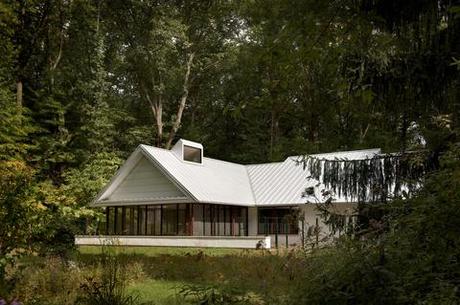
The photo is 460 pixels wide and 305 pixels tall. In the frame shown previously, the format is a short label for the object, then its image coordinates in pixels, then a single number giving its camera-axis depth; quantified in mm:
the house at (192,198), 28081
